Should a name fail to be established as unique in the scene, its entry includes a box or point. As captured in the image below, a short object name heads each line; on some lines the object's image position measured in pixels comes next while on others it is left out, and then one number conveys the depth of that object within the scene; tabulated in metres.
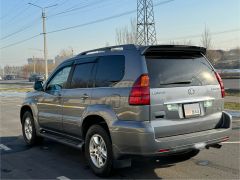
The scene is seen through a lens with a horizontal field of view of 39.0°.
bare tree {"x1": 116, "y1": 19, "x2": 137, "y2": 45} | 52.69
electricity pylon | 44.19
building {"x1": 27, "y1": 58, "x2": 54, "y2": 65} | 129.85
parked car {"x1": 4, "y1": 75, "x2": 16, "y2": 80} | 94.07
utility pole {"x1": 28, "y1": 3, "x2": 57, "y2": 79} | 34.84
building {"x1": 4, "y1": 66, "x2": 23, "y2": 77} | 172.11
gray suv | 4.54
